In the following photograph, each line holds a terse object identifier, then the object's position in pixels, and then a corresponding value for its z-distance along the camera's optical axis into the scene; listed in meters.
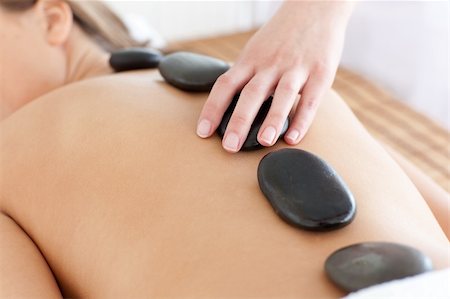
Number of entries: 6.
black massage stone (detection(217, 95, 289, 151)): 0.89
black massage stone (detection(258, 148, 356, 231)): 0.73
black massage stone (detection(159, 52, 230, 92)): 1.03
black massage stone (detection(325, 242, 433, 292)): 0.64
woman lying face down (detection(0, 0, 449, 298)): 0.73
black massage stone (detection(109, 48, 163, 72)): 1.22
